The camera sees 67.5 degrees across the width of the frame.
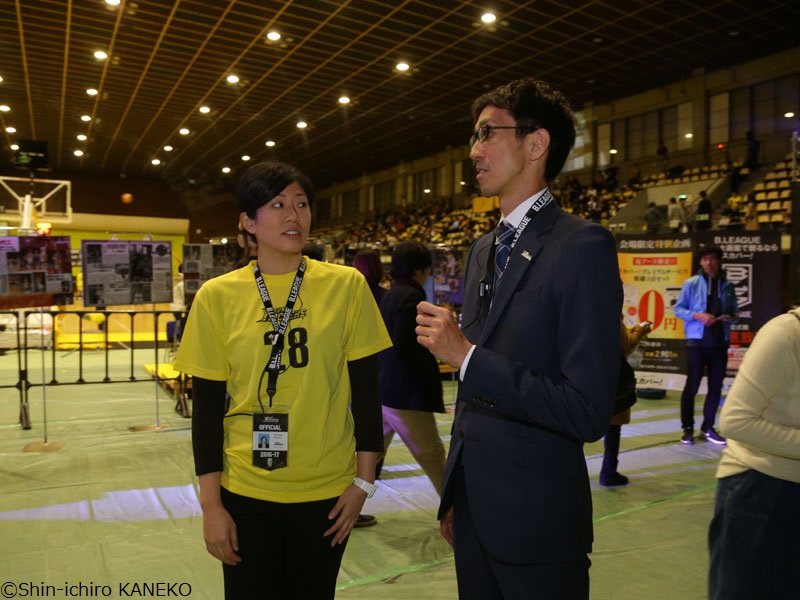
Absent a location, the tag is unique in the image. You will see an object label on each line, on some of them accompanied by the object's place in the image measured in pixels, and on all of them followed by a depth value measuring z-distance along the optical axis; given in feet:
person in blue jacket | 18.92
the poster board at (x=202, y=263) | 22.25
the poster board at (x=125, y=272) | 18.76
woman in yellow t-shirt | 5.29
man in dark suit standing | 3.98
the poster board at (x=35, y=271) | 17.52
